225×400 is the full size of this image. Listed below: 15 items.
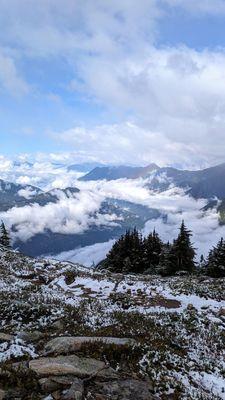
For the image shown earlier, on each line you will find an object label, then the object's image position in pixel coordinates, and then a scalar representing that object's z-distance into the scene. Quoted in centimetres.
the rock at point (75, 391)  997
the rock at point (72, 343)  1346
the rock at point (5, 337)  1525
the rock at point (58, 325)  1875
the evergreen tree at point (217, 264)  5653
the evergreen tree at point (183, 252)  6278
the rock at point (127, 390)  1049
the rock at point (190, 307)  2509
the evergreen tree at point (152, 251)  7294
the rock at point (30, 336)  1560
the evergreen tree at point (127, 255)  7169
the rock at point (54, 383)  1048
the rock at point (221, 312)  2356
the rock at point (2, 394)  981
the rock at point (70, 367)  1130
